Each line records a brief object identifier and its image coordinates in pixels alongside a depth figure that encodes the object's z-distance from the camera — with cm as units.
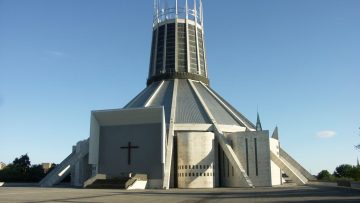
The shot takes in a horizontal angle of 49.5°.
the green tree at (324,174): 6518
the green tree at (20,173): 5162
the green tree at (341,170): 6831
